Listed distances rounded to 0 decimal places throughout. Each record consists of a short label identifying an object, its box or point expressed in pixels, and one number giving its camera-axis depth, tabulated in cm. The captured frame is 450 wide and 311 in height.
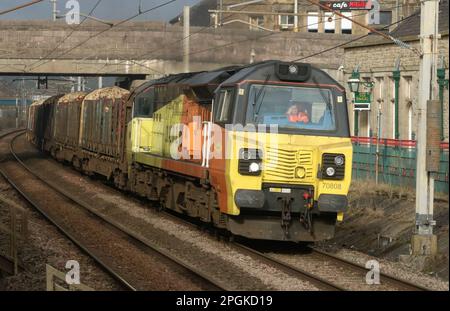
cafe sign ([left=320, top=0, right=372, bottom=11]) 4144
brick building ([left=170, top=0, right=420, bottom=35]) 5677
